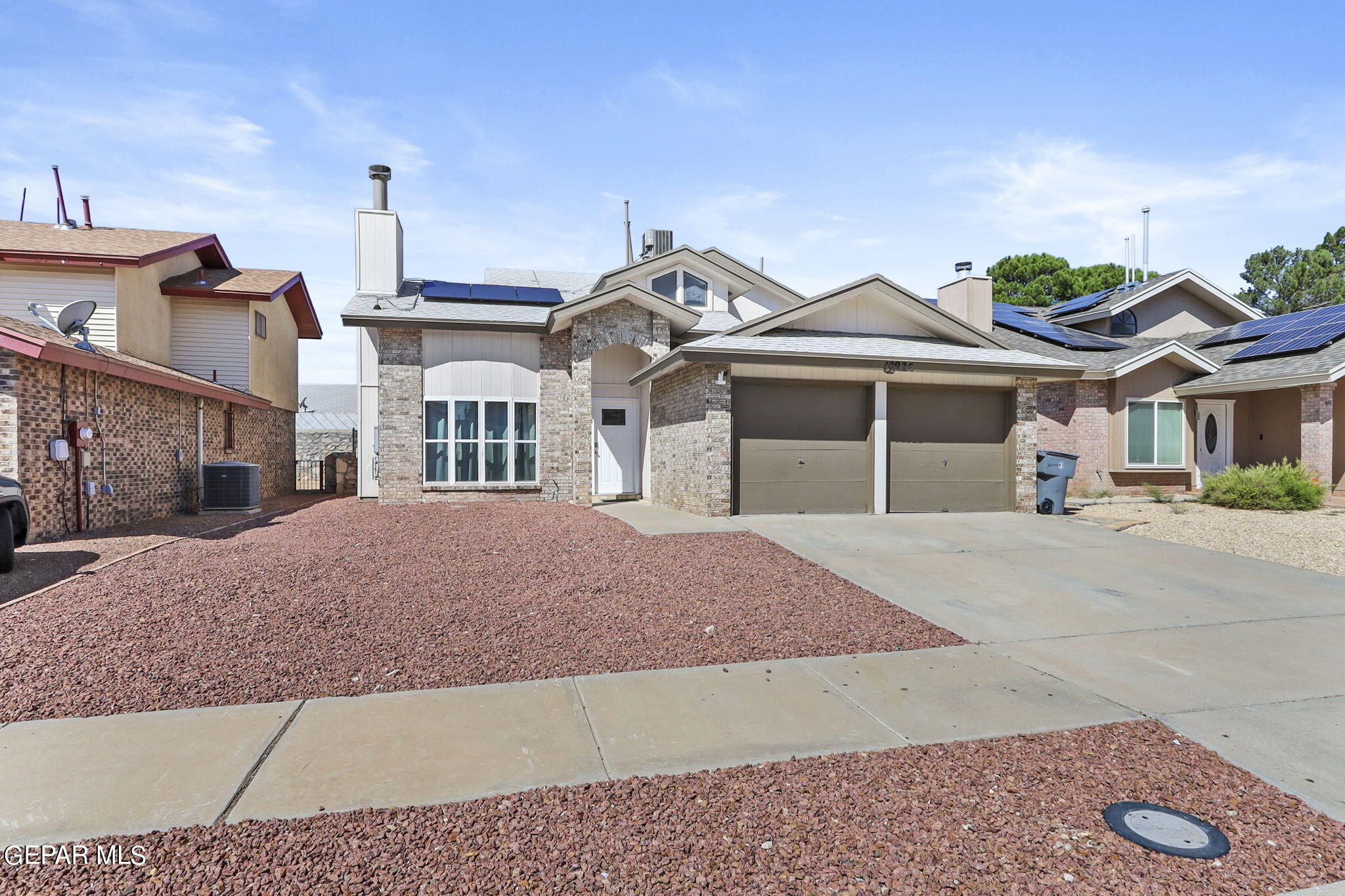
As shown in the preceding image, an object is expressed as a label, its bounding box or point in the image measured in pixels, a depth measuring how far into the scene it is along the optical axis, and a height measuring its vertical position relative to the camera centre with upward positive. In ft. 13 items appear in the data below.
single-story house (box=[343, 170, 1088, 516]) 38.50 +2.95
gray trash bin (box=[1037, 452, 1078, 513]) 41.65 -2.54
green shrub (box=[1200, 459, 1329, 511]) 45.93 -3.57
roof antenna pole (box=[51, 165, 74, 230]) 51.29 +17.91
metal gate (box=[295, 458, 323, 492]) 80.32 -3.96
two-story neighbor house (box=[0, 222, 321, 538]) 30.94 +4.12
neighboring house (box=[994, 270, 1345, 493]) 51.29 +2.42
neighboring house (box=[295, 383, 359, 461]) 86.48 +1.25
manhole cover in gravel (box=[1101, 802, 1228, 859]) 9.05 -5.36
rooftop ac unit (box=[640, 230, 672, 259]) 67.31 +19.37
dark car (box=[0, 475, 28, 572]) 23.49 -2.68
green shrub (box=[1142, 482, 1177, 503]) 48.34 -4.15
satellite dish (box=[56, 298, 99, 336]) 37.52 +7.04
